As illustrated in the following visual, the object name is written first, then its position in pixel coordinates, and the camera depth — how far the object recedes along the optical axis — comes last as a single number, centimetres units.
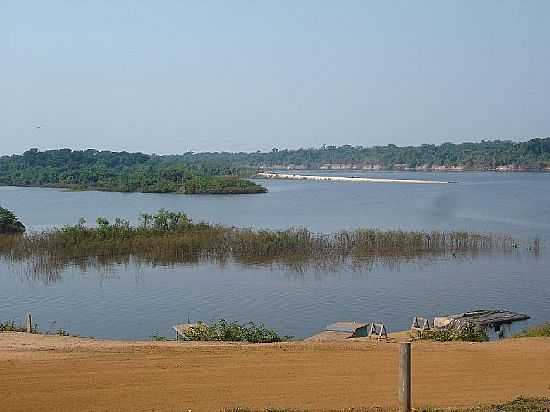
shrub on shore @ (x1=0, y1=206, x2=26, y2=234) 4019
